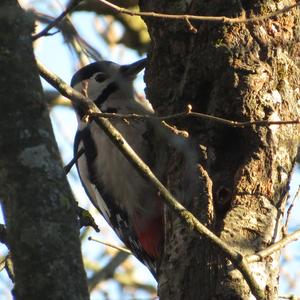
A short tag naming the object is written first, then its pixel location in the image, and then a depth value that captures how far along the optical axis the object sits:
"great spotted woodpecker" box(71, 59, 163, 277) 7.95
